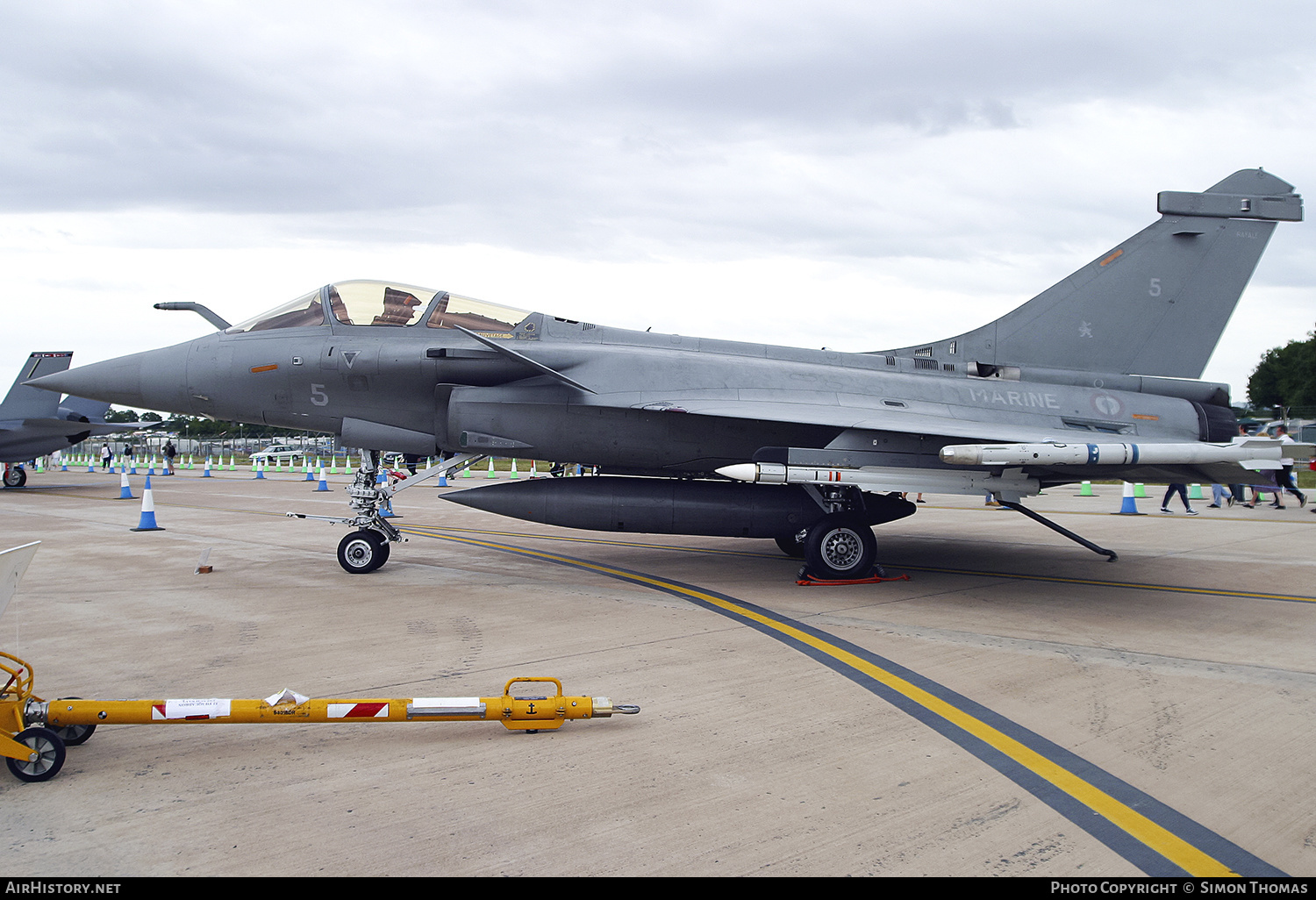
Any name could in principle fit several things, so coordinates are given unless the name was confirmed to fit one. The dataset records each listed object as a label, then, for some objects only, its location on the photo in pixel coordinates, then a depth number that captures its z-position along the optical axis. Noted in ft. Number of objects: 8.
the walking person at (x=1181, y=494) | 54.98
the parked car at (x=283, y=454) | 173.91
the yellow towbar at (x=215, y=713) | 11.21
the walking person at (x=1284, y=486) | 50.88
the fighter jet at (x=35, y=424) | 75.20
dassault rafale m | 28.48
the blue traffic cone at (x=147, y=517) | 43.27
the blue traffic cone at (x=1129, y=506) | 54.54
